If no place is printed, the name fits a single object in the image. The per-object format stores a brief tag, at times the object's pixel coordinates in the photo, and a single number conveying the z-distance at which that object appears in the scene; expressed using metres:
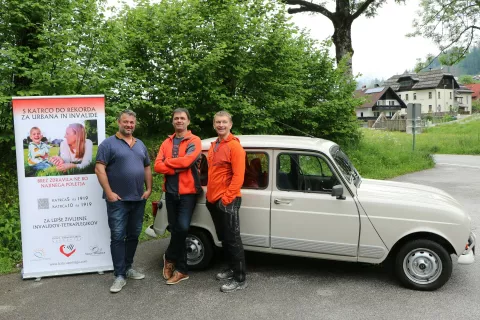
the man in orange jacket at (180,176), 4.73
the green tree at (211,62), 10.53
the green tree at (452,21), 24.66
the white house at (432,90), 87.19
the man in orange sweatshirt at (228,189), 4.52
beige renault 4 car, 4.53
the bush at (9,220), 5.91
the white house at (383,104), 80.38
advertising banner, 5.03
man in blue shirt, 4.61
